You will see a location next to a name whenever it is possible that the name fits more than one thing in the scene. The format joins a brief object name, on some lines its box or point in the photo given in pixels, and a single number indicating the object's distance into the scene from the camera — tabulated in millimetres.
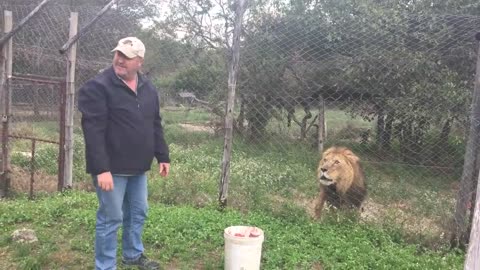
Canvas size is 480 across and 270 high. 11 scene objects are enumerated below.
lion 5656
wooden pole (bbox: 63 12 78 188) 6161
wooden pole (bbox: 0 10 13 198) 6211
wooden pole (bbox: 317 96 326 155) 7682
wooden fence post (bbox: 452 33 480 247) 4863
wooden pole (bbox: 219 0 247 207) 5477
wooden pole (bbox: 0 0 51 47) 6016
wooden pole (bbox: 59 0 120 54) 5811
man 3459
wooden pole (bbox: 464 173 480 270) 1868
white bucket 3750
